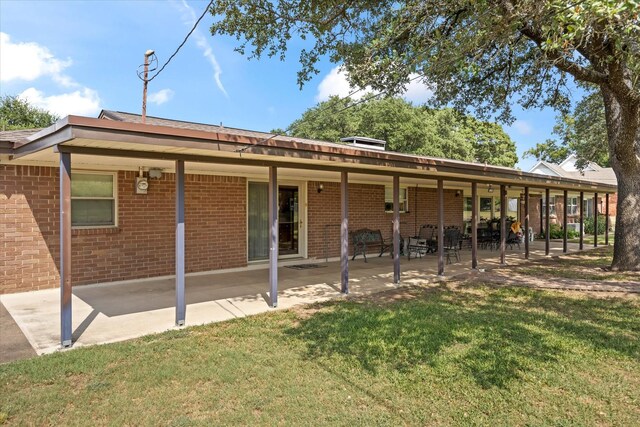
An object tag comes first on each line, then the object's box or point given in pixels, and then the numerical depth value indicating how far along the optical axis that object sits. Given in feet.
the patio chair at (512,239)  48.93
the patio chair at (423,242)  38.65
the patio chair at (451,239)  36.11
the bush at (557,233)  69.67
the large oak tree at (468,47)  19.42
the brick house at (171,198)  15.05
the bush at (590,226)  80.90
